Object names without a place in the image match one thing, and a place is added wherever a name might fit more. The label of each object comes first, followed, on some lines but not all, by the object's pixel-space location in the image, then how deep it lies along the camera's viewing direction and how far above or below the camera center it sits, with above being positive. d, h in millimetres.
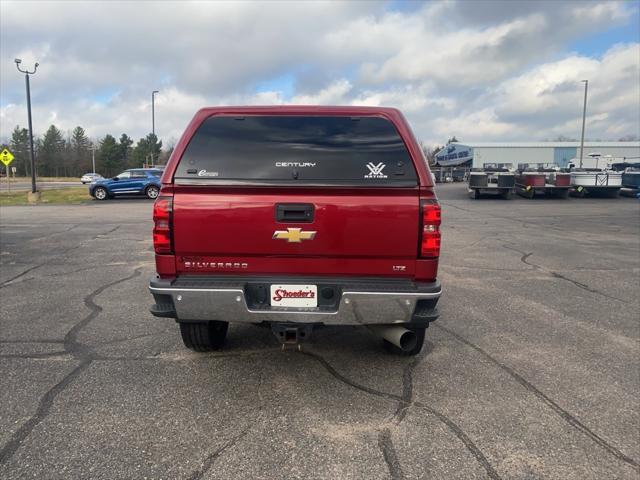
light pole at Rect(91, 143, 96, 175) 83300 +3753
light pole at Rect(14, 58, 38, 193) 22172 +3267
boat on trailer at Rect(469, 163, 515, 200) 25453 +24
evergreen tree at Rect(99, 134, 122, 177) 84750 +4204
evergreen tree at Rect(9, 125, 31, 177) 87125 +5580
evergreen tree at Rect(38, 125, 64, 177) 87125 +4053
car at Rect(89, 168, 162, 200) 25328 -307
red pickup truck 3176 -385
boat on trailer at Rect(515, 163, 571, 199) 25469 -8
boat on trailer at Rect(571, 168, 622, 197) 26297 +78
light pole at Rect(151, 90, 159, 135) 39088 +5133
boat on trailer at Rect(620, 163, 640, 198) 28141 -10
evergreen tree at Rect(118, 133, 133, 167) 87750 +5888
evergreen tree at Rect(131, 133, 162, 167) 81825 +4932
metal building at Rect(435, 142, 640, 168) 82375 +5620
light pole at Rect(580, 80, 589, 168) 42219 +6857
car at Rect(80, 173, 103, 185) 56338 +144
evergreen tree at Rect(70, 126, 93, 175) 90938 +5423
